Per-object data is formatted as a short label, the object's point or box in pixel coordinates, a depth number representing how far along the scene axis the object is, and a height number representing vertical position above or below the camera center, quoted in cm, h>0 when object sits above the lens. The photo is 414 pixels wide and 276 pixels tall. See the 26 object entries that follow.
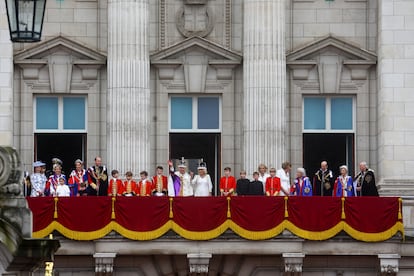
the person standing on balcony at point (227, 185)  6800 -108
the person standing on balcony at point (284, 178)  6744 -82
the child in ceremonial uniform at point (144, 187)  6744 -115
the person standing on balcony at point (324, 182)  6856 -97
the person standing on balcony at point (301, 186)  6800 -110
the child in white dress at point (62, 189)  6700 -123
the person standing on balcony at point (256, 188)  6706 -116
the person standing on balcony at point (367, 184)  6800 -102
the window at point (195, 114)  7456 +153
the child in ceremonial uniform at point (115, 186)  6769 -113
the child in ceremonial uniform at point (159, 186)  6781 -112
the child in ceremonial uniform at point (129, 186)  6775 -113
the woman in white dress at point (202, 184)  6750 -104
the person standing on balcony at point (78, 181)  6775 -96
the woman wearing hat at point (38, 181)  6712 -96
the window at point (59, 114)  7431 +150
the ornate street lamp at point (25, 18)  3675 +256
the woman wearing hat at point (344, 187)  6806 -113
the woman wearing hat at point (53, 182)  6688 -99
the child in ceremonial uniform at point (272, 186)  6725 -109
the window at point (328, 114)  7475 +156
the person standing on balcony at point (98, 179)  6812 -89
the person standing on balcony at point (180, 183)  6738 -101
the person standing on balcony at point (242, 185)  6731 -108
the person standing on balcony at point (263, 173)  6725 -65
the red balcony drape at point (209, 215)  6644 -210
